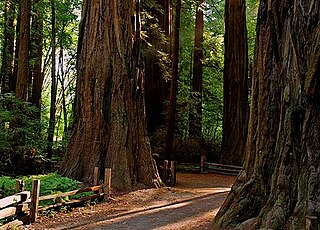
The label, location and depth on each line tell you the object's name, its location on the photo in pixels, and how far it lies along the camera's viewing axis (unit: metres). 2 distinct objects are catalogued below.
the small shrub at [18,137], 14.00
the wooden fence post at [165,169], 13.89
